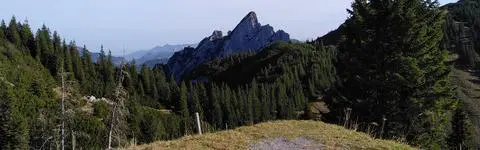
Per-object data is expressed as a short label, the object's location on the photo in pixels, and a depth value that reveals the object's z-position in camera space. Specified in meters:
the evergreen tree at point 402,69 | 29.92
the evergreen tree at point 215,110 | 161.25
